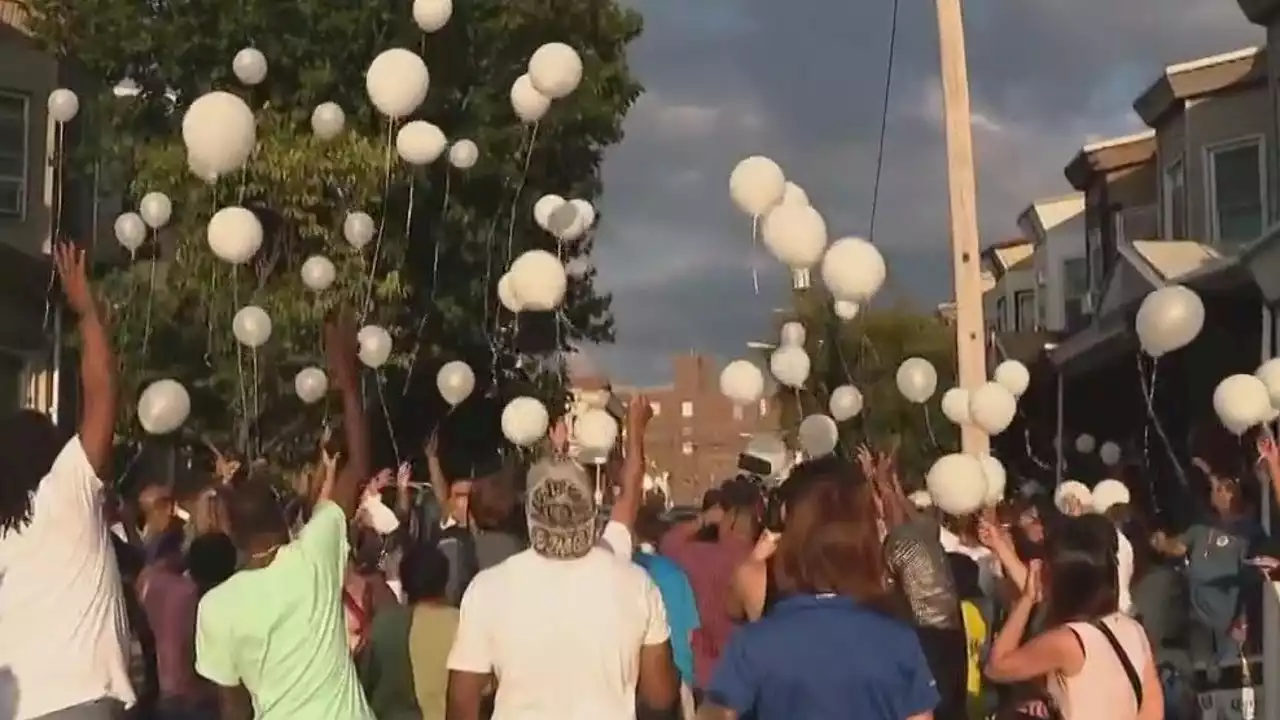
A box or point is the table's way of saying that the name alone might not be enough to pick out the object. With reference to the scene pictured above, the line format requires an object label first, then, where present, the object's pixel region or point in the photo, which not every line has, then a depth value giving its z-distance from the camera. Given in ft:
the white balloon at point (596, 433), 44.16
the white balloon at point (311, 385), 51.52
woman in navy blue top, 13.74
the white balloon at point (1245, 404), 36.09
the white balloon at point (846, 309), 37.04
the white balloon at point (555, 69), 43.11
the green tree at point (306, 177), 59.98
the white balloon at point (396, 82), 42.09
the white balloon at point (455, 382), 50.34
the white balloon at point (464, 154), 50.96
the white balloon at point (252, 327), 47.32
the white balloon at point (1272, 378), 35.29
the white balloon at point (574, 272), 57.98
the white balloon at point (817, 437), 37.60
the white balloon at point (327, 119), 50.93
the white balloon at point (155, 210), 51.60
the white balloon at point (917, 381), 40.93
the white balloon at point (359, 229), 52.80
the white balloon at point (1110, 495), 41.84
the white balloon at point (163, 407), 40.32
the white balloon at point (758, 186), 36.68
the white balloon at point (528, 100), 44.65
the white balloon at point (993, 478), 31.37
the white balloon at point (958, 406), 34.96
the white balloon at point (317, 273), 52.90
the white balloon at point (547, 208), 47.19
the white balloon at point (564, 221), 46.30
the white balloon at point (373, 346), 49.49
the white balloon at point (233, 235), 43.55
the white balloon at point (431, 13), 46.60
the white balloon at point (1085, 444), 76.89
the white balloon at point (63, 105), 53.67
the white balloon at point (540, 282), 42.34
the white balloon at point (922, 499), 41.79
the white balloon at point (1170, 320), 37.27
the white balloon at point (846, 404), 42.32
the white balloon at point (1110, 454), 71.87
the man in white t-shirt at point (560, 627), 15.97
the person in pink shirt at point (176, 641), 23.15
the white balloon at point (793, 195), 36.91
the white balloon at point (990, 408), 34.35
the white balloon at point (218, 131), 38.37
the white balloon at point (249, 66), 52.54
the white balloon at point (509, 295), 43.42
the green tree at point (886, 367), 66.77
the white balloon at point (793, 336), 46.98
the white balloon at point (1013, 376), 41.19
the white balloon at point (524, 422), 43.91
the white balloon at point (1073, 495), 38.06
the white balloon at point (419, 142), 45.85
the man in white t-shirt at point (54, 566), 17.08
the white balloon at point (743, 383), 42.52
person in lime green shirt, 16.55
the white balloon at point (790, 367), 43.27
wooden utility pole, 34.94
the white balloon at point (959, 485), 30.25
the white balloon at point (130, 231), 51.78
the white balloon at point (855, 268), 35.88
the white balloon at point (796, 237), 35.70
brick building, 392.06
